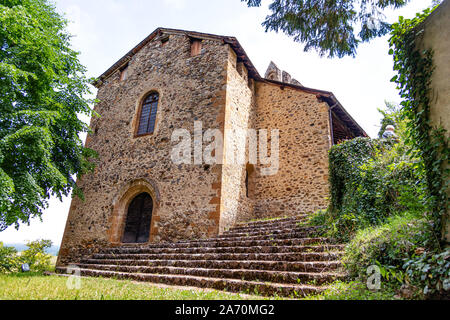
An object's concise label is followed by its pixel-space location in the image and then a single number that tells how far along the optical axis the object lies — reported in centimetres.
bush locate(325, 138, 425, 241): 501
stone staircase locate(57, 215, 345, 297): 425
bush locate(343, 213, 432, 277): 345
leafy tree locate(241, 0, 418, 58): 516
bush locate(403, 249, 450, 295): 271
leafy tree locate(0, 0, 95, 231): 643
